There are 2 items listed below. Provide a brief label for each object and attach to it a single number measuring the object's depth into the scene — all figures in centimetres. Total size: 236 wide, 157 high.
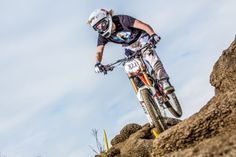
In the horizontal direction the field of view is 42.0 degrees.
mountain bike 725
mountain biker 775
